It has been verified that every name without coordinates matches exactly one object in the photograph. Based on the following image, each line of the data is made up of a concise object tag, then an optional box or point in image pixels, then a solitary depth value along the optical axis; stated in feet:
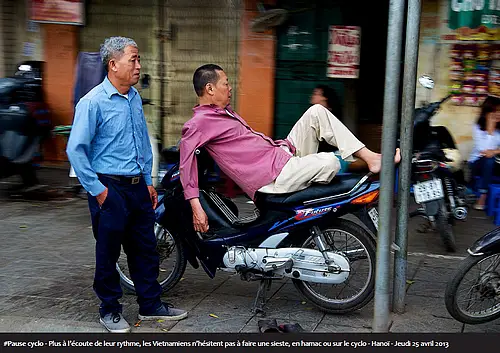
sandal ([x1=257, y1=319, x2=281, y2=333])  14.52
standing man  13.79
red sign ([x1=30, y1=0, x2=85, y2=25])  29.17
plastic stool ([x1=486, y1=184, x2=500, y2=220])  22.86
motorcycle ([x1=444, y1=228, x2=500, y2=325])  14.35
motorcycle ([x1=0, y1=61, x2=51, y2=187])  25.77
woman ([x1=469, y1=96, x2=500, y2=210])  23.57
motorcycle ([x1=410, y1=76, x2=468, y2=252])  20.08
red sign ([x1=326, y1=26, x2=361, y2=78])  26.96
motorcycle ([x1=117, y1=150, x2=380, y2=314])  14.93
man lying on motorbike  15.10
